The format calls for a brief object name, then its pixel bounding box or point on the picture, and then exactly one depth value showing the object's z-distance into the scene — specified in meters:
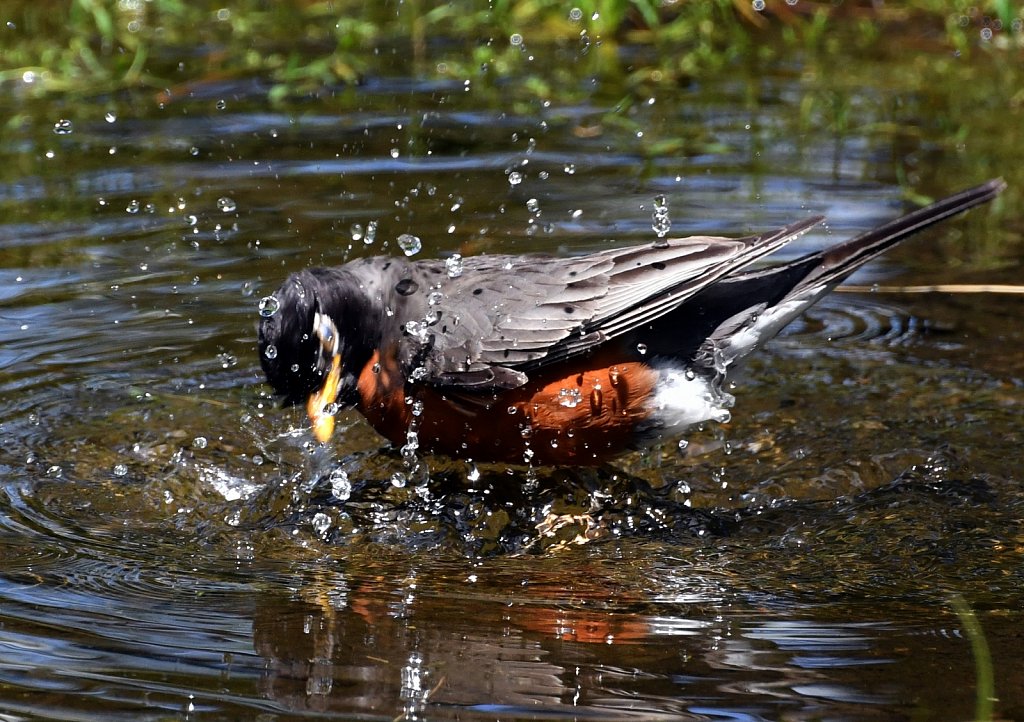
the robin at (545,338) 8.41
